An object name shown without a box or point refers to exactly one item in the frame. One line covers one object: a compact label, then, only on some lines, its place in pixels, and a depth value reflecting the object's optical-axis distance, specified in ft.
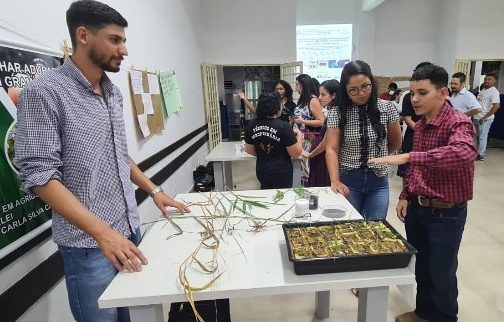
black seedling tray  3.18
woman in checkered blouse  5.53
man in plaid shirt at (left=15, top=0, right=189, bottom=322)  2.83
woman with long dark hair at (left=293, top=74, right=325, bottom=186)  10.48
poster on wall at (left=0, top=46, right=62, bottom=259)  3.62
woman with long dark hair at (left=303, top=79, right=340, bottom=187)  7.90
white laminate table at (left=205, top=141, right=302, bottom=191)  9.87
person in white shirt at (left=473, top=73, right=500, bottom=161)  17.54
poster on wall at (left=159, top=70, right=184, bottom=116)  10.27
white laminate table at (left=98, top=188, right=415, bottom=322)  3.11
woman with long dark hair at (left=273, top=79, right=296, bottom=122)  12.60
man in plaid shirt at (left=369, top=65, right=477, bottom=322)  4.30
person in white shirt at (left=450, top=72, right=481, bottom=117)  14.66
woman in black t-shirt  7.60
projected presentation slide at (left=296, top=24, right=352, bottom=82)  21.67
